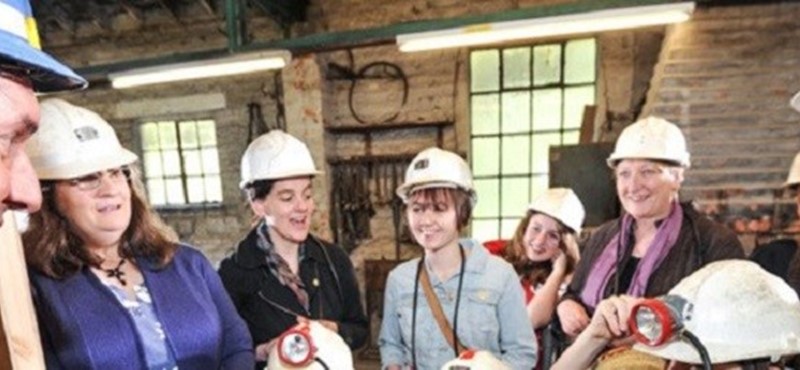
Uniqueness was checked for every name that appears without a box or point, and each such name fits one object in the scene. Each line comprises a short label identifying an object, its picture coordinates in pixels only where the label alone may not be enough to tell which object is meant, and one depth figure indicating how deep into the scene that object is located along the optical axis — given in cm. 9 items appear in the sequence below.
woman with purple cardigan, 148
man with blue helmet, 65
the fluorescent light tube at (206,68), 449
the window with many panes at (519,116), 671
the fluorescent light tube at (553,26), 336
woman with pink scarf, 230
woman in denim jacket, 219
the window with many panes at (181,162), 797
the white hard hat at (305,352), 160
